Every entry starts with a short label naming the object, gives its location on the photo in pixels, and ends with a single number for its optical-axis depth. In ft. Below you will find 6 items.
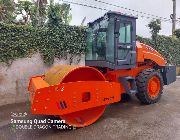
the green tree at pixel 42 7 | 32.72
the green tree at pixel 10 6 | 35.67
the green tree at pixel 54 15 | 16.71
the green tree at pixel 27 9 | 31.05
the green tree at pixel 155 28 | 25.49
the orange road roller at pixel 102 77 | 8.78
